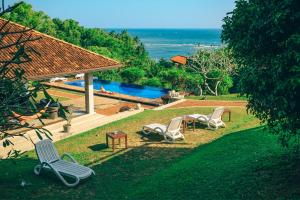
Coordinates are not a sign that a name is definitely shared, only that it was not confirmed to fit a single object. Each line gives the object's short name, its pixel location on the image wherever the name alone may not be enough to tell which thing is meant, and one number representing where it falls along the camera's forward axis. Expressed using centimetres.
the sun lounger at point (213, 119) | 1627
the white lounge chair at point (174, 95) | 2477
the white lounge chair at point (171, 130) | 1441
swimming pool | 3504
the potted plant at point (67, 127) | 1598
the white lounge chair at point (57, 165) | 1028
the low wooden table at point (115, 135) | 1332
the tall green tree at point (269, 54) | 612
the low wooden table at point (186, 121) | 1579
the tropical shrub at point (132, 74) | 3944
